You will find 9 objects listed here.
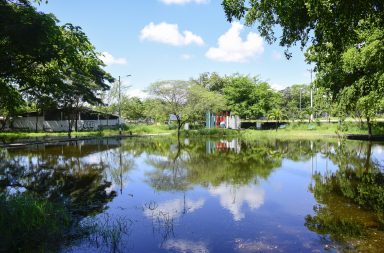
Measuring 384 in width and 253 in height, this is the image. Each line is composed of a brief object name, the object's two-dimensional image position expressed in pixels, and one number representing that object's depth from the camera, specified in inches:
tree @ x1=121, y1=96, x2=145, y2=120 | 2888.0
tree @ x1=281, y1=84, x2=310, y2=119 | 3814.0
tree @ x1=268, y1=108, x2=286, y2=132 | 2295.2
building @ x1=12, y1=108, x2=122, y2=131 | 2078.0
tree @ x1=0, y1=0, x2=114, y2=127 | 320.5
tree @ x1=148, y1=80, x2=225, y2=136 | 1974.7
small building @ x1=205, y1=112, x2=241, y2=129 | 2405.5
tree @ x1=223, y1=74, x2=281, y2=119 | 2410.2
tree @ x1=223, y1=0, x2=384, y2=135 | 281.3
